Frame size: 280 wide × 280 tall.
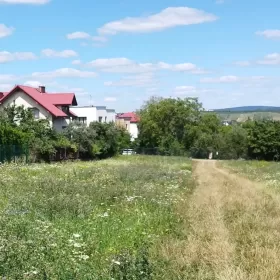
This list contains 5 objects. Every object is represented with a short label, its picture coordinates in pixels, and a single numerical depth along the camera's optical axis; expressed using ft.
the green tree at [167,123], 298.97
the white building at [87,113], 249.55
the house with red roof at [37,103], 198.29
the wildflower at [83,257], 25.38
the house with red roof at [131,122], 393.66
